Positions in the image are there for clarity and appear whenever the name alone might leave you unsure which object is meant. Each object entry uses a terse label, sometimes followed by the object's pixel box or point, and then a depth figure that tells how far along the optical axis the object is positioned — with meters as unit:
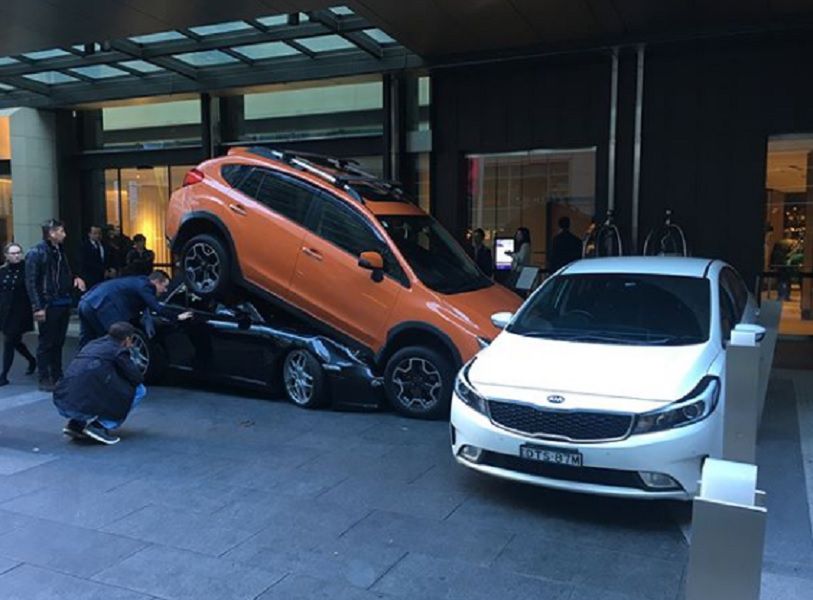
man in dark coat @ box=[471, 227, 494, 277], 11.63
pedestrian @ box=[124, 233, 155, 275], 7.98
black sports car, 7.37
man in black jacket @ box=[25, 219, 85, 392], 8.19
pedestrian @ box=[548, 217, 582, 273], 11.16
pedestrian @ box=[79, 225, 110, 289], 11.53
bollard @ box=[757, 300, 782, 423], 6.18
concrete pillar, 16.20
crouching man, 6.14
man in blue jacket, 7.46
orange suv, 7.11
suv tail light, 8.69
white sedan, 4.29
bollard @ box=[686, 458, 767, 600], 2.21
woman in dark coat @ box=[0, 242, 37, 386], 8.73
